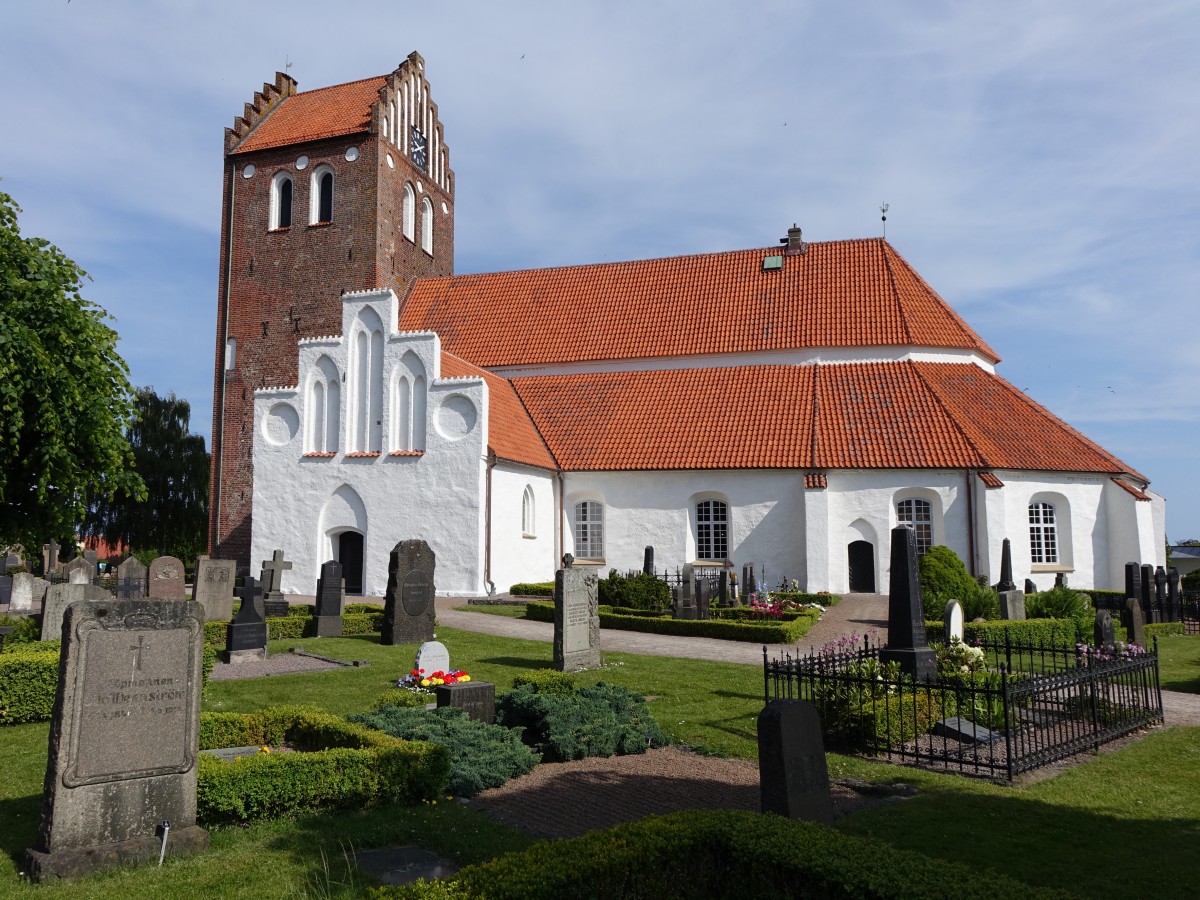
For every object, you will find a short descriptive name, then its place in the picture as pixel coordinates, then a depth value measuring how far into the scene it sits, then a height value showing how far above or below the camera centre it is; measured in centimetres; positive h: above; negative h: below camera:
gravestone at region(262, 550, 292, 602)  2047 -65
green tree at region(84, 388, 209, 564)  4125 +225
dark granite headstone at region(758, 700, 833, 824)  562 -133
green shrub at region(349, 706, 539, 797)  734 -168
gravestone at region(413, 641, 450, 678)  1112 -135
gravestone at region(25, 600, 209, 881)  548 -119
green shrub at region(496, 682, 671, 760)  852 -167
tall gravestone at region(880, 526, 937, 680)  1054 -82
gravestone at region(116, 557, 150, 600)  2053 -73
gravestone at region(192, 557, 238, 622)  1806 -82
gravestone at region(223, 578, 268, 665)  1370 -132
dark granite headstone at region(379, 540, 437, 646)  1566 -85
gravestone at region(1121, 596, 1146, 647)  1591 -130
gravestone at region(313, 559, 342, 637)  1689 -100
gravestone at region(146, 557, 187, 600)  1784 -61
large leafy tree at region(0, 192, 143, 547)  1495 +252
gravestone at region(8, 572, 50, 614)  2203 -108
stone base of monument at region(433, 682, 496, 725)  904 -148
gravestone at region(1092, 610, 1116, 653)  1317 -119
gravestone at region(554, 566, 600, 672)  1294 -104
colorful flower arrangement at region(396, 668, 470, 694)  1066 -154
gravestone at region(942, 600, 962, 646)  1254 -99
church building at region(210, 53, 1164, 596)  2488 +406
